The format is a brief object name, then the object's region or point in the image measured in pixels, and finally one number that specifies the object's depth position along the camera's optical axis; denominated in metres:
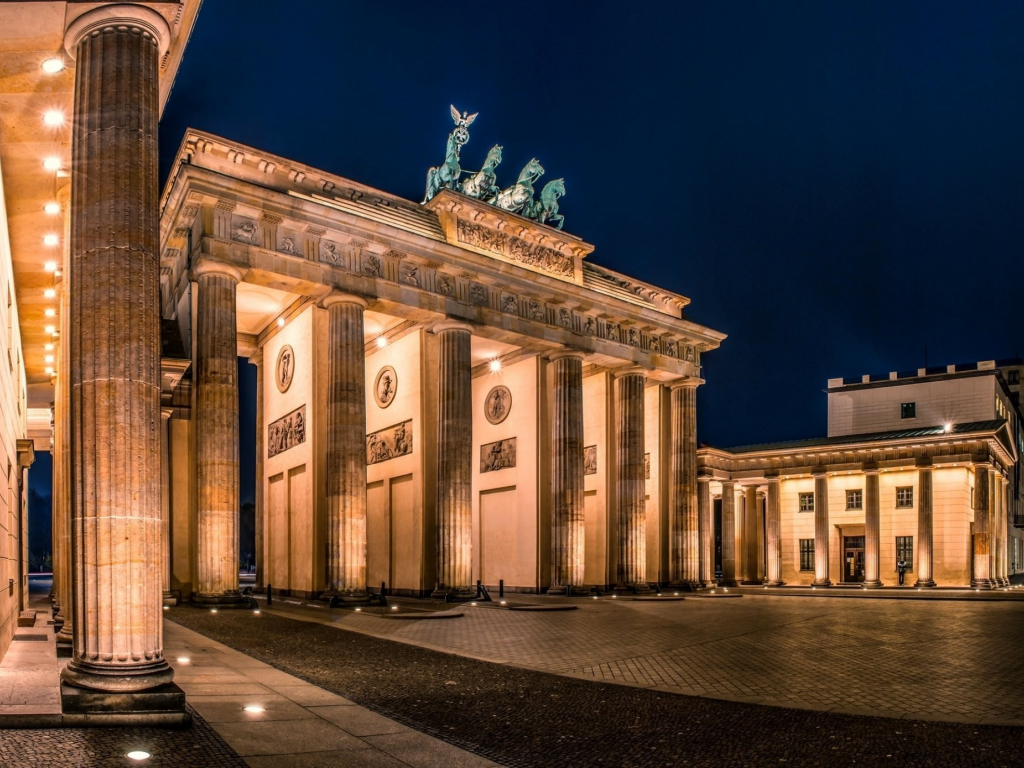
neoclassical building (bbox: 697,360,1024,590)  53.97
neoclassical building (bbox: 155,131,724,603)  27.89
